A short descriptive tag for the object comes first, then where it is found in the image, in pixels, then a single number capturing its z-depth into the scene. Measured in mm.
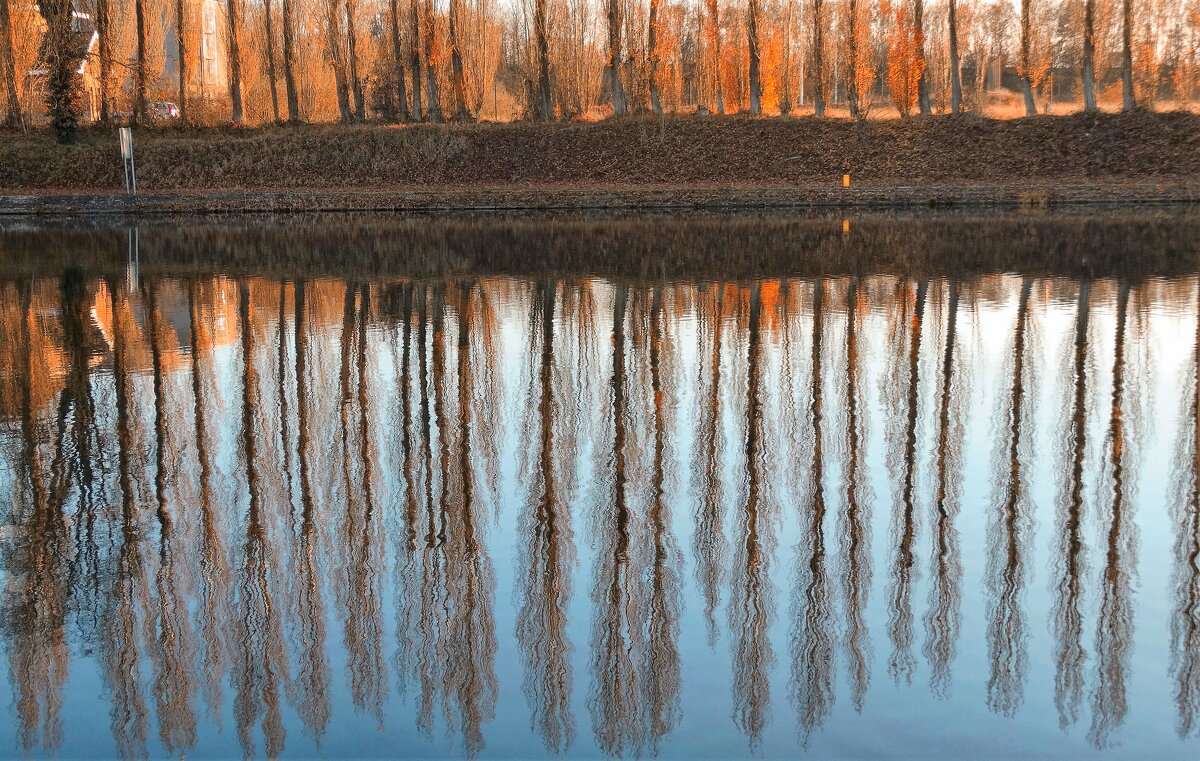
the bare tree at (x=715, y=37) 48469
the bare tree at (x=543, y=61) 45469
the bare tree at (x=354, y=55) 47562
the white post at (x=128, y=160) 38322
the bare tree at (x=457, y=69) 46531
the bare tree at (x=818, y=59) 45375
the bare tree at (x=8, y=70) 44625
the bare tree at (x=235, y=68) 47281
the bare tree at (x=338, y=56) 47812
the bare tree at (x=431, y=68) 47062
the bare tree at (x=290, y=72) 47500
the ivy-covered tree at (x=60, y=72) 41438
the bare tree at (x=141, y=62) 45844
